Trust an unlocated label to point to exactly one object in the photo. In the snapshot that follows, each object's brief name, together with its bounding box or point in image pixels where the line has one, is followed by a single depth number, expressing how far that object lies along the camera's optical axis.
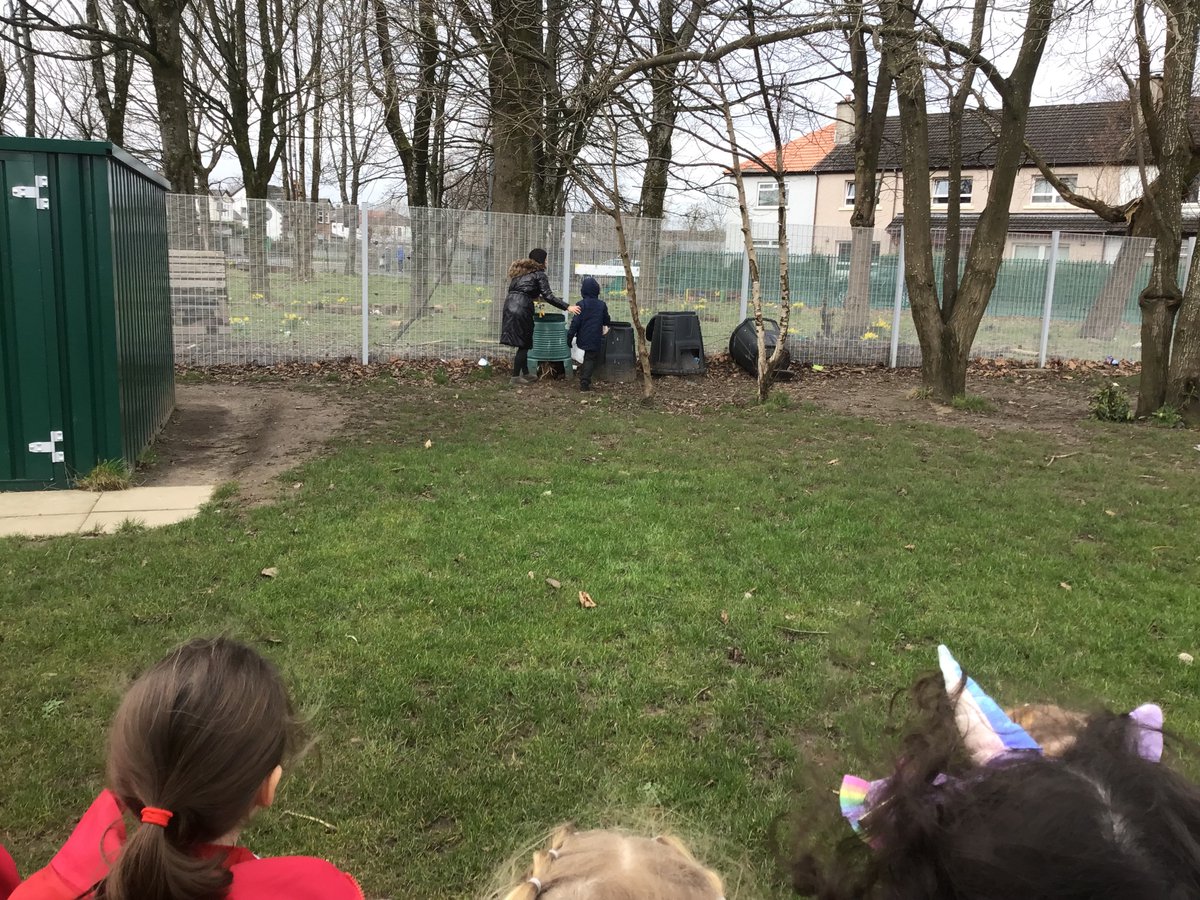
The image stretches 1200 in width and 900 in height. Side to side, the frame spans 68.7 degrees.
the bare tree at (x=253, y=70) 20.98
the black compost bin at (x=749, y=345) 13.78
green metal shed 6.24
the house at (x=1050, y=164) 23.16
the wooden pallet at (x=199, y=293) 12.34
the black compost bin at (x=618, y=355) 12.59
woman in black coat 12.38
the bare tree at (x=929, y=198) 10.05
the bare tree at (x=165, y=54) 14.19
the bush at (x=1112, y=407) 10.56
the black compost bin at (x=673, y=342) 13.49
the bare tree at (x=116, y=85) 19.62
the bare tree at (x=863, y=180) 15.69
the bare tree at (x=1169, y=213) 9.81
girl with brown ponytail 1.42
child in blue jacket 12.12
